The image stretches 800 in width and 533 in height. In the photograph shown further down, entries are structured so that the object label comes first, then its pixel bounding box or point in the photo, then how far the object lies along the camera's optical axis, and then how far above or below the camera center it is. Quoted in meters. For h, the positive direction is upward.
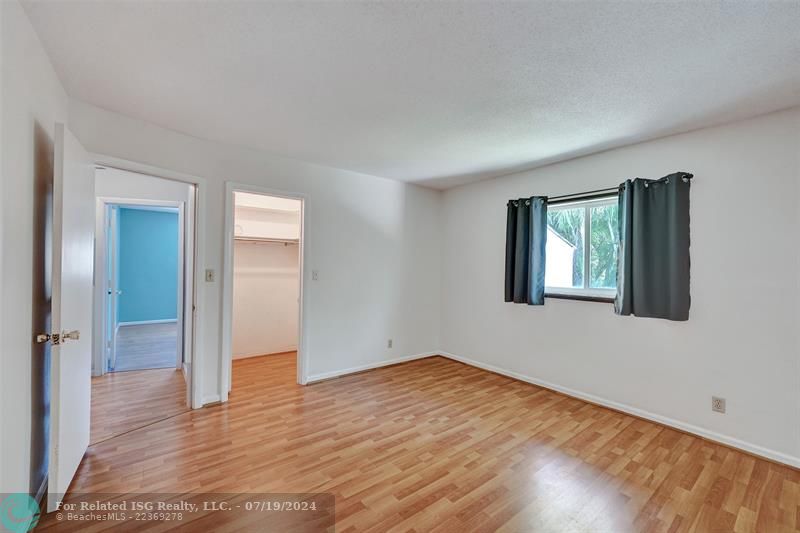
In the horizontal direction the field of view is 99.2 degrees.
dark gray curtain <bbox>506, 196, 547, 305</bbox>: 3.69 +0.24
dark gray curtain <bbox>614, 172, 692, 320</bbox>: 2.72 +0.20
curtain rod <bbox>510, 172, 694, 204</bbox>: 3.19 +0.75
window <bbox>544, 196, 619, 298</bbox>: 3.32 +0.23
